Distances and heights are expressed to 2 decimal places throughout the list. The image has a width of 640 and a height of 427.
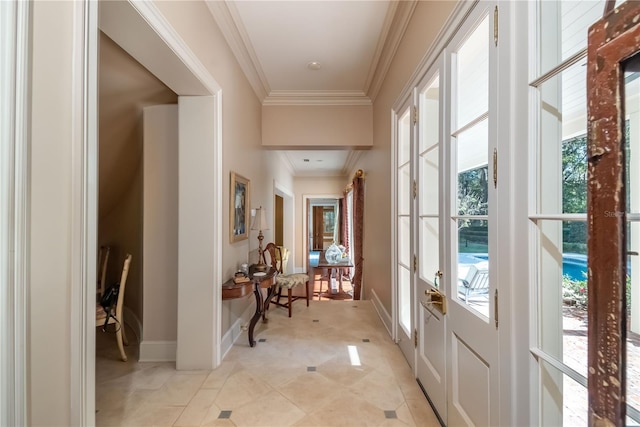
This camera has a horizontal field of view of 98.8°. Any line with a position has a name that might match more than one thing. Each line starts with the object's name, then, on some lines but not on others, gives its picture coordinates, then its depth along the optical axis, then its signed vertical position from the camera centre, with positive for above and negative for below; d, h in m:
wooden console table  2.39 -0.67
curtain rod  4.66 +0.75
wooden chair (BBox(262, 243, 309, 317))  3.58 -0.86
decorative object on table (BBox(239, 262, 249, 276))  2.76 -0.53
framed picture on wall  2.63 +0.09
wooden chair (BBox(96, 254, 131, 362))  2.41 -0.89
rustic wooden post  0.50 +0.00
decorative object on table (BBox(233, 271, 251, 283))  2.54 -0.57
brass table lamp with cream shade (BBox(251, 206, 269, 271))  3.21 -0.07
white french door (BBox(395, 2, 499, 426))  1.18 -0.06
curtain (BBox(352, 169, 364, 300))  4.79 -0.16
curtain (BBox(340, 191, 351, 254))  7.16 -0.19
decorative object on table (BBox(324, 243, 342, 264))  5.79 -0.81
